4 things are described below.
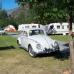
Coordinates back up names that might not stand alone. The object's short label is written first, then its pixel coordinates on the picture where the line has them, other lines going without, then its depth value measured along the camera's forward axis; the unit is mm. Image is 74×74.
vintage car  5612
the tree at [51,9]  3987
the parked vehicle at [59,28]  17199
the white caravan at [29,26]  19231
